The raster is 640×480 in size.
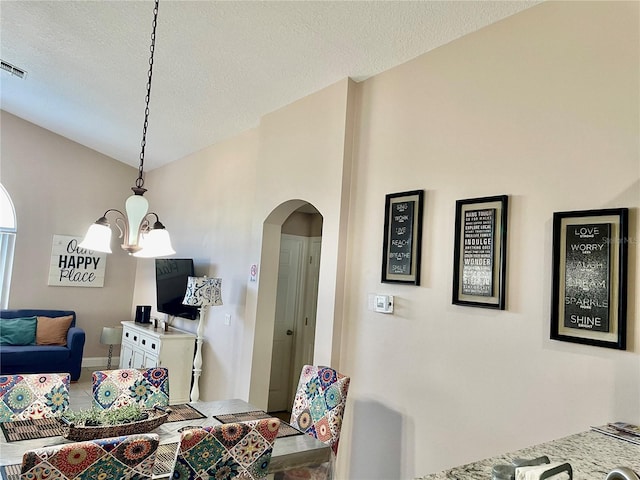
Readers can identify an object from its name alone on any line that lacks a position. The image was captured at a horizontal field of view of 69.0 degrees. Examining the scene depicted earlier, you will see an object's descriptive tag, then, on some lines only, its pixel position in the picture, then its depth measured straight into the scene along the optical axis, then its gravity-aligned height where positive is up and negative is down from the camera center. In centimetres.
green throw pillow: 560 -88
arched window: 615 +23
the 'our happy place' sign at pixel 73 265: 645 -3
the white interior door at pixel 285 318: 504 -45
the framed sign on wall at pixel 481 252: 239 +20
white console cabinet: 476 -91
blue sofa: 528 -111
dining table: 174 -75
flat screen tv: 518 -20
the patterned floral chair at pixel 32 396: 226 -68
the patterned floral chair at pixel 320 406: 247 -71
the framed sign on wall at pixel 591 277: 195 +9
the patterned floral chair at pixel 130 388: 254 -68
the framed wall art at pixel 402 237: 284 +29
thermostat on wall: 295 -13
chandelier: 219 +15
